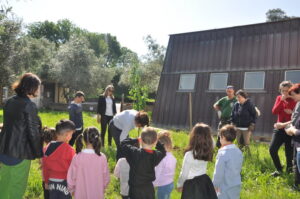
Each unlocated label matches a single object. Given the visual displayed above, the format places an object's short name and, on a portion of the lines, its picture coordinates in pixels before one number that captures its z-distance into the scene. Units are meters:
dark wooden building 13.23
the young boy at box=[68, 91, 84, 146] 7.79
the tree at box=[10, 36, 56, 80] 22.02
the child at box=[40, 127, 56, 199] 4.81
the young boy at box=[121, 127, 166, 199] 3.69
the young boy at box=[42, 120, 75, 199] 3.96
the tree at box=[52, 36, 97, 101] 27.45
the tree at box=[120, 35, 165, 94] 32.36
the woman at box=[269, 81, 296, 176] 6.36
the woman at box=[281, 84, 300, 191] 4.92
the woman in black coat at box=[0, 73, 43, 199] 3.75
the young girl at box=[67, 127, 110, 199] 3.86
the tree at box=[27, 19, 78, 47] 56.78
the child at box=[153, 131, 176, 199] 4.20
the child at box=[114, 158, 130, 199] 4.01
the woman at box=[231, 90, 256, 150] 7.88
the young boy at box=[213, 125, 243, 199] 3.99
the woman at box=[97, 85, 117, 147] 8.91
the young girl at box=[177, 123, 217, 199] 3.79
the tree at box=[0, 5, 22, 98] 20.56
